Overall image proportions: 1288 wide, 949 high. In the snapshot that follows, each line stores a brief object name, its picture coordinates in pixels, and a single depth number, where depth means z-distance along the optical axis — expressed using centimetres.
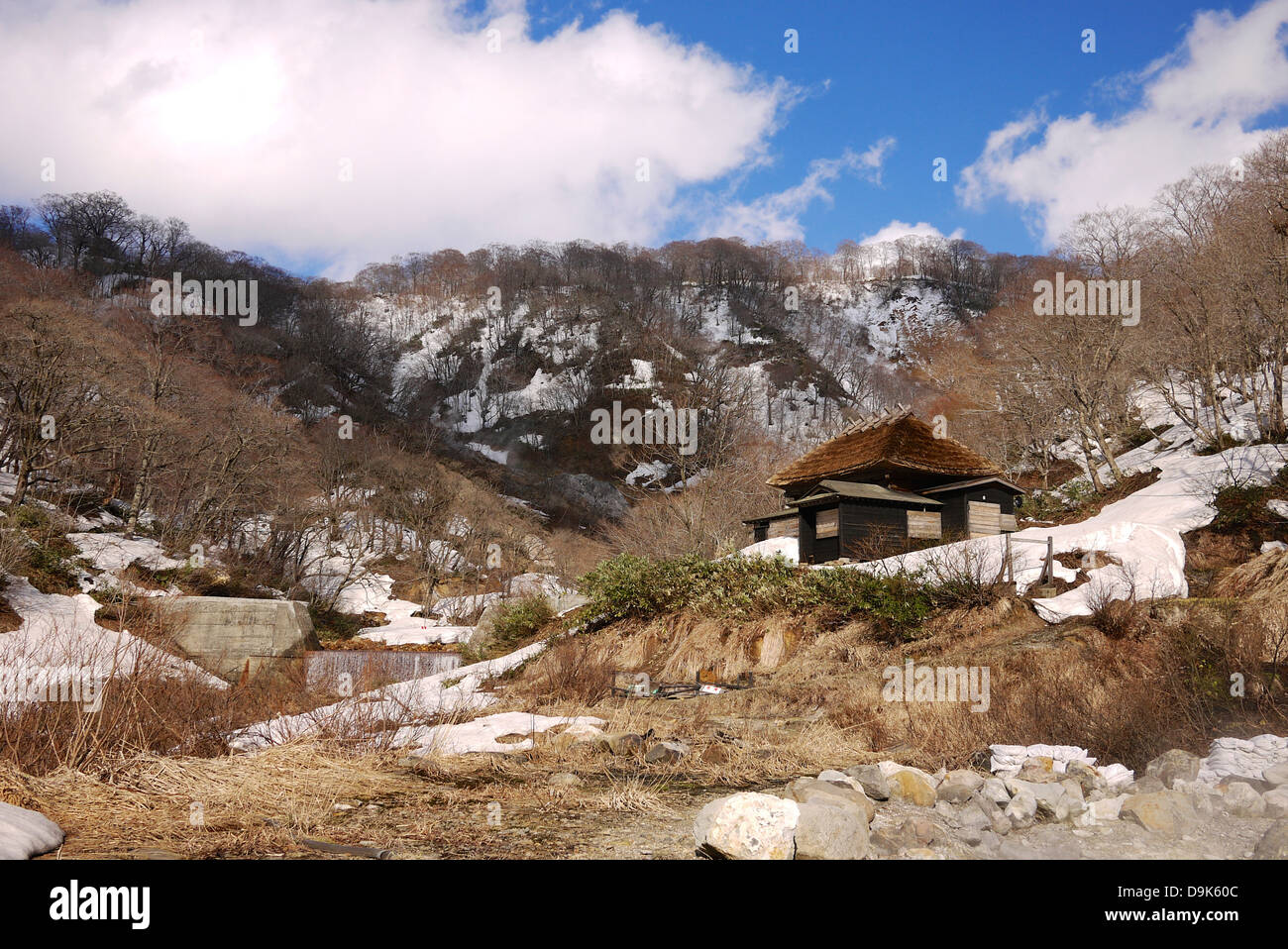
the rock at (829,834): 518
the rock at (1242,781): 596
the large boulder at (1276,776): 593
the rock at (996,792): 662
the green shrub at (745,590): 1522
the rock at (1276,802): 555
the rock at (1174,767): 660
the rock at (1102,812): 606
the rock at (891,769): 767
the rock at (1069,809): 620
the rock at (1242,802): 565
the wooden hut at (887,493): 2583
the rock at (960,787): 701
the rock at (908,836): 559
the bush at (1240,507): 2061
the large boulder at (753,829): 506
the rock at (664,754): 986
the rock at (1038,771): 725
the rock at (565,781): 843
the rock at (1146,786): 654
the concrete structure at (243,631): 2341
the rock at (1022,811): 617
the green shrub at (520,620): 2253
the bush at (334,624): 3278
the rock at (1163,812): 555
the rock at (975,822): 606
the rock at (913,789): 712
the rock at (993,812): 604
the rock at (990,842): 559
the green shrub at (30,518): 2590
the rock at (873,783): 722
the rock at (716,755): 985
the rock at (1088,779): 691
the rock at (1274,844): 461
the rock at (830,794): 582
